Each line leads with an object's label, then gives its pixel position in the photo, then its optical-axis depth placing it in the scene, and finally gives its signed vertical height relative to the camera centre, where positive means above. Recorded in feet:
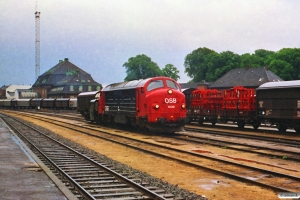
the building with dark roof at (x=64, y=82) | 357.00 +27.05
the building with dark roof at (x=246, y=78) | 252.01 +19.41
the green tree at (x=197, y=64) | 364.79 +42.76
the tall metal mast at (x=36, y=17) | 457.47 +103.15
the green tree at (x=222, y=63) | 329.52 +36.54
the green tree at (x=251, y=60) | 324.84 +38.27
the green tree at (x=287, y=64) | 288.10 +30.68
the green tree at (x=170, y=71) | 392.27 +36.66
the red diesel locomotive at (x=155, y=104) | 77.87 +1.07
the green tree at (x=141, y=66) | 365.40 +38.86
